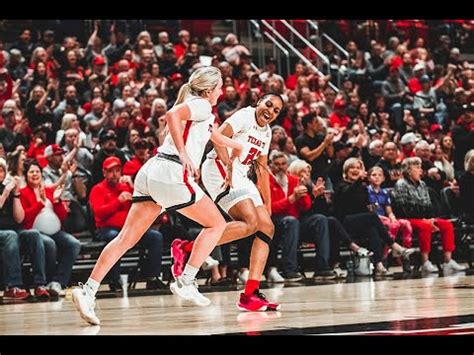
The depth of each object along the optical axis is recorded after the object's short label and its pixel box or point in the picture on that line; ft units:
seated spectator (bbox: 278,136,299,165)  44.70
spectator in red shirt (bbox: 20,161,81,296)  37.76
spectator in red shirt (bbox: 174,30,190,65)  57.88
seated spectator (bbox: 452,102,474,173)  51.02
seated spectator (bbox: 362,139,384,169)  48.01
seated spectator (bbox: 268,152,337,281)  41.34
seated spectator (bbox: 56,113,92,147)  44.16
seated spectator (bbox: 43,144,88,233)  39.86
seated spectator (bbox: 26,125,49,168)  42.88
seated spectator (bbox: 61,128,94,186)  42.11
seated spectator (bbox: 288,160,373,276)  42.45
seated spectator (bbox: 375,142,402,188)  46.73
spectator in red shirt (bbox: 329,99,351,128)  53.36
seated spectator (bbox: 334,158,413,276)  43.29
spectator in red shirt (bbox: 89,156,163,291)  39.11
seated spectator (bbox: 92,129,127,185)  42.01
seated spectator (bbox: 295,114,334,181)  45.14
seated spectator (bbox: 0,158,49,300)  36.58
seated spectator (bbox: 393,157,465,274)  45.01
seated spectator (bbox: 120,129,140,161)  43.41
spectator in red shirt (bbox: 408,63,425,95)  60.17
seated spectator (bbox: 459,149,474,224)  46.21
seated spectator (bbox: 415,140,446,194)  47.47
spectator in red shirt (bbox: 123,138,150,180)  41.24
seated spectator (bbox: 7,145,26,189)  38.09
